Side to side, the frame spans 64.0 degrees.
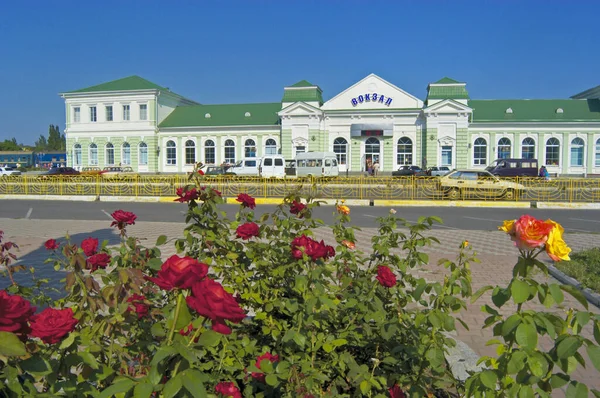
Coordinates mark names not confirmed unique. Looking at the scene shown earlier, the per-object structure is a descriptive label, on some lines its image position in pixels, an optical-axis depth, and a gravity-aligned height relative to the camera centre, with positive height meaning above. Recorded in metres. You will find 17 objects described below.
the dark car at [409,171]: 37.69 +0.01
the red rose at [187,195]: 2.97 -0.13
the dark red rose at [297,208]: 3.30 -0.25
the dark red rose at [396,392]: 2.11 -0.98
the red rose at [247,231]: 2.91 -0.35
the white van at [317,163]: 34.56 +0.65
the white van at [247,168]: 34.78 +0.34
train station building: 42.81 +4.10
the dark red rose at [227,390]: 1.93 -0.88
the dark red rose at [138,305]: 2.21 -0.62
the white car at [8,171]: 47.04 +0.40
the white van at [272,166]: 33.69 +0.45
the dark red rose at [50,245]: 3.40 -0.50
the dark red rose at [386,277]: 2.67 -0.59
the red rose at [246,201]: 3.30 -0.20
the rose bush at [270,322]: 1.47 -0.62
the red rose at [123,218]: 3.06 -0.28
